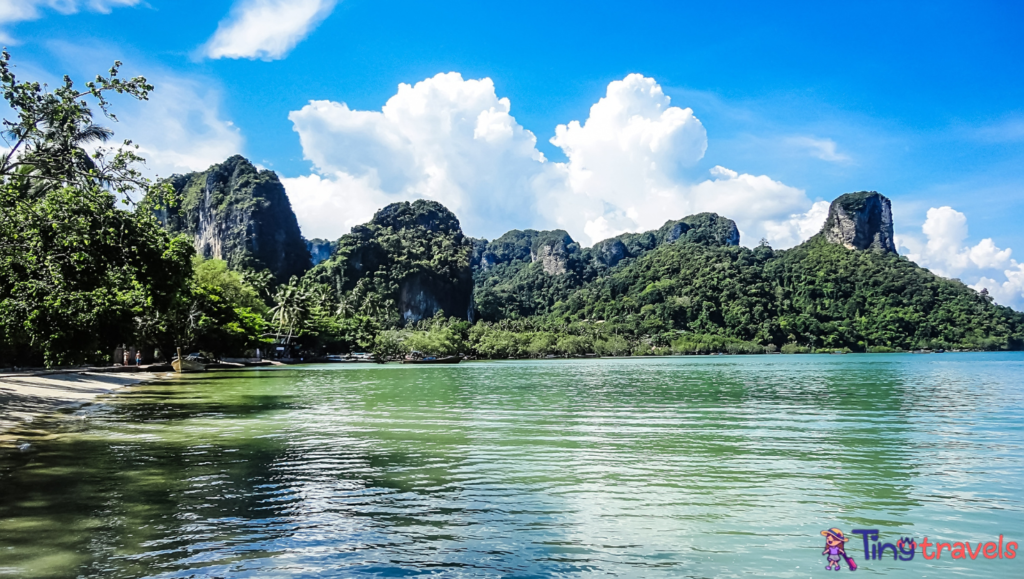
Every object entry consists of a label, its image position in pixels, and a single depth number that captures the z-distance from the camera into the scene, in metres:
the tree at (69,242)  12.70
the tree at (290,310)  93.41
